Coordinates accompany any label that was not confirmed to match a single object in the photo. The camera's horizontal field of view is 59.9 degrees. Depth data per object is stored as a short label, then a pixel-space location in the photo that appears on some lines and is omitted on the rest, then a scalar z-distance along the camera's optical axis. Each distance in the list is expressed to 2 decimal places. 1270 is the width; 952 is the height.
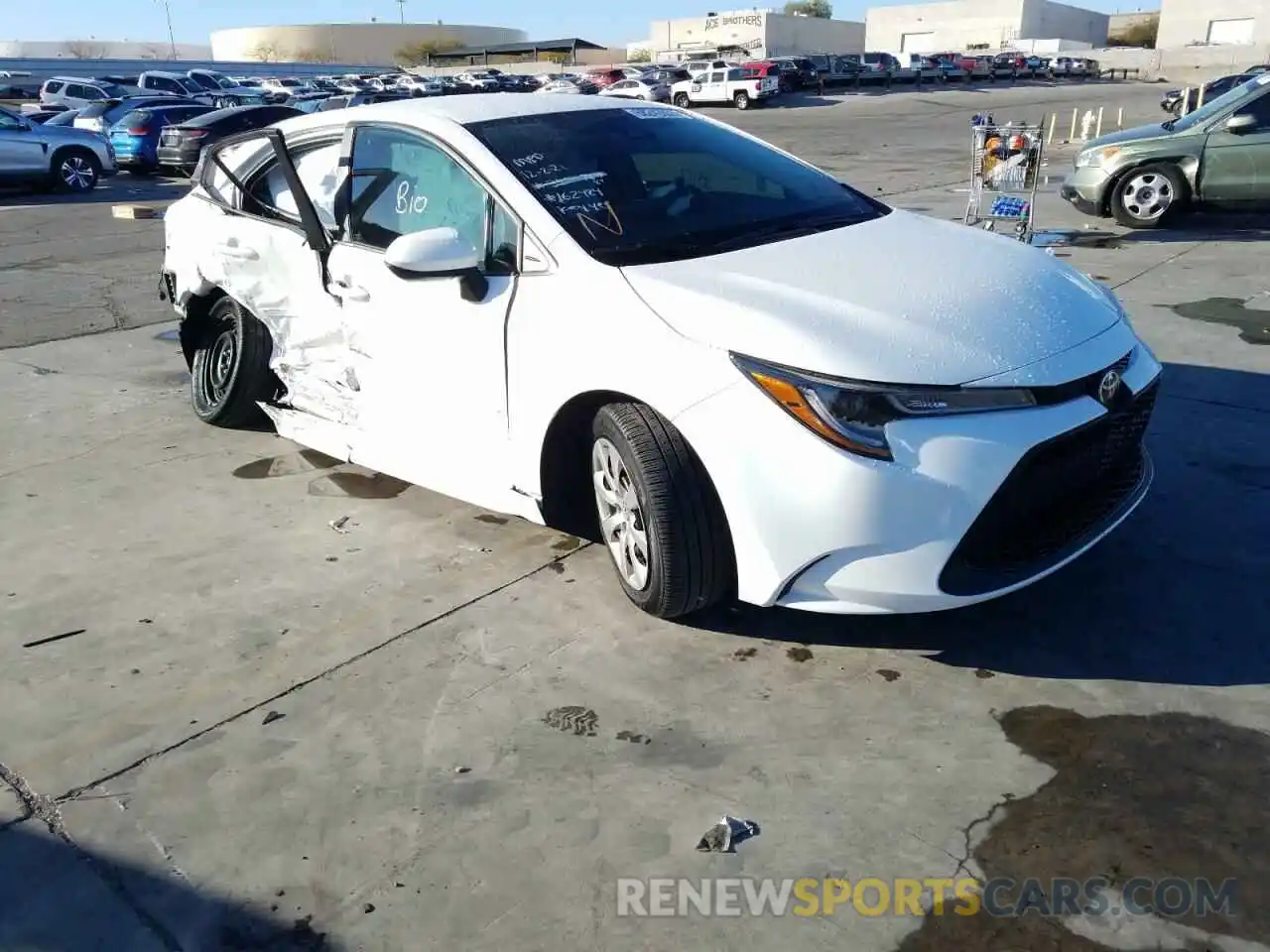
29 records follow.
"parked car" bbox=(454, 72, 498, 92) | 49.18
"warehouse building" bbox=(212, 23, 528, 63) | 121.38
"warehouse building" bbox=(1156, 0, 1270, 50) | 83.19
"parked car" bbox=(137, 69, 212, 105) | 38.38
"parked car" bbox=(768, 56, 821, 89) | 50.47
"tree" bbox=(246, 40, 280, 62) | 122.00
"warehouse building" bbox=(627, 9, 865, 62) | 97.12
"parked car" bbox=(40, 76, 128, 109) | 35.75
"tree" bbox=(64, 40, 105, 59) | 124.19
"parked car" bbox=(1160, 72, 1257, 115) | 24.41
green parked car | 10.07
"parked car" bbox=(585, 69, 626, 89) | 48.31
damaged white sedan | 2.91
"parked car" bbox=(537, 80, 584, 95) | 42.63
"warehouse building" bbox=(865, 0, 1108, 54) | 99.19
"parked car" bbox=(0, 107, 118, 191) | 18.11
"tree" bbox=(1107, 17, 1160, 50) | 107.16
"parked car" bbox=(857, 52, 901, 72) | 55.25
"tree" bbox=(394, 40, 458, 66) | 113.50
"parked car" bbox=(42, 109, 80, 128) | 26.29
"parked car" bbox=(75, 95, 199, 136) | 25.41
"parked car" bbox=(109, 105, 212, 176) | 21.89
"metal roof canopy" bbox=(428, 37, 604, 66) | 103.56
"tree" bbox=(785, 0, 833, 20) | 128.96
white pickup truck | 43.53
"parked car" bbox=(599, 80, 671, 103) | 41.72
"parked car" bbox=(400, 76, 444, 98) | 44.97
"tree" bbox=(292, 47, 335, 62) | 119.06
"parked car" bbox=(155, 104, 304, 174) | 19.97
